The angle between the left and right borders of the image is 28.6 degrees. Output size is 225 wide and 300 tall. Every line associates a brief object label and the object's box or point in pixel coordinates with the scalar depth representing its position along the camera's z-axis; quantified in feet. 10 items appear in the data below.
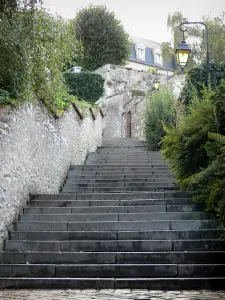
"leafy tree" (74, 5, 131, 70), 79.51
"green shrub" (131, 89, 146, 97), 80.78
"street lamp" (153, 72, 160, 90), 66.81
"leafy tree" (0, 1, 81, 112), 20.76
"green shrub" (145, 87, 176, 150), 48.79
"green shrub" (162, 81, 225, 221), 20.77
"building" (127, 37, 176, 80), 125.93
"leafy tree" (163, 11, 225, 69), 91.40
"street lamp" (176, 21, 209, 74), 32.19
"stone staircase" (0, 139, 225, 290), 17.61
